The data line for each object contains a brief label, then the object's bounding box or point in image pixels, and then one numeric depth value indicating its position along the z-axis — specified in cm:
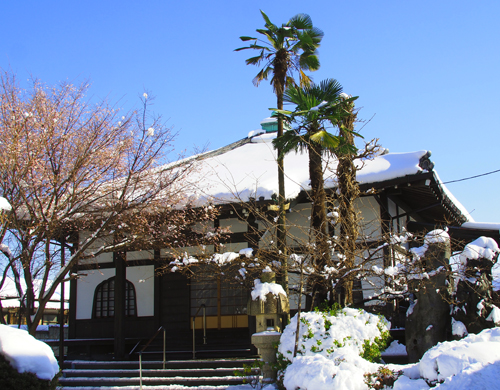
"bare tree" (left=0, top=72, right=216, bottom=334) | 878
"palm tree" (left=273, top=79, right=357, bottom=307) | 944
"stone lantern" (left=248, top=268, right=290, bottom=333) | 877
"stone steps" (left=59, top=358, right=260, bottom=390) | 991
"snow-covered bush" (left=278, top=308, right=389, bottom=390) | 604
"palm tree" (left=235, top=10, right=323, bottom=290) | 1038
